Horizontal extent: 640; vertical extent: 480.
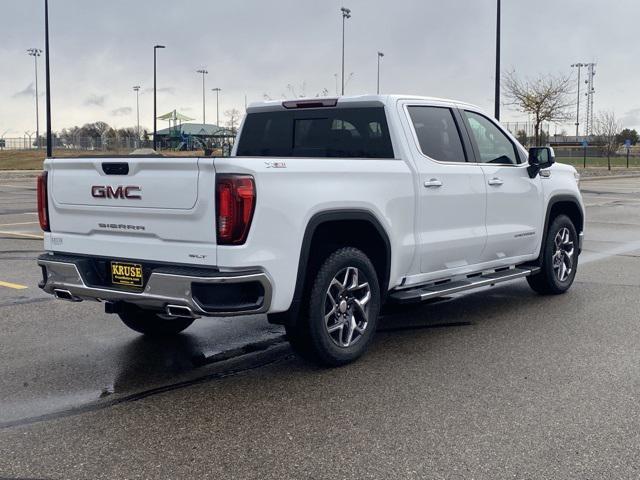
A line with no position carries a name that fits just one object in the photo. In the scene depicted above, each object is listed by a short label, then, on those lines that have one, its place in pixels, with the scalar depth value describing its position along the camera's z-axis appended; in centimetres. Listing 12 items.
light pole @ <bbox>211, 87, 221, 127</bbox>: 11662
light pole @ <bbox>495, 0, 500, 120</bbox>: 2906
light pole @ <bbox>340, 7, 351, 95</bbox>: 5395
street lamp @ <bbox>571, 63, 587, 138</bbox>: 8947
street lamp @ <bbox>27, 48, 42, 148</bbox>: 8512
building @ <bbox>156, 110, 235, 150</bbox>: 8160
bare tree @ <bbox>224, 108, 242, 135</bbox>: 8805
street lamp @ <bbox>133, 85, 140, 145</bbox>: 11101
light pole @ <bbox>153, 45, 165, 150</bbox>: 5428
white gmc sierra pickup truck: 480
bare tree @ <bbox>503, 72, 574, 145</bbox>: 4216
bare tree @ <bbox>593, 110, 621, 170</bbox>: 6538
